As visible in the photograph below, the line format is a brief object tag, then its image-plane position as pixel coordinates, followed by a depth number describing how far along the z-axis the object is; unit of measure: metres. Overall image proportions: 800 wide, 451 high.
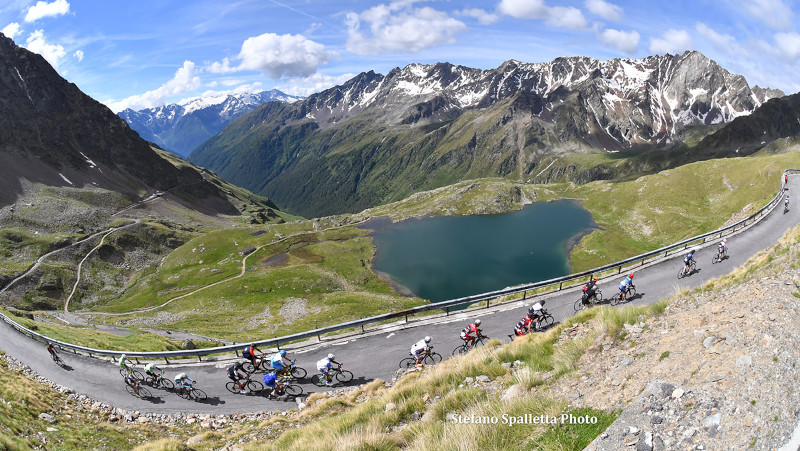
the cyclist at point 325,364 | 20.06
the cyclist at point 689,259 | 30.59
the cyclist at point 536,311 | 21.17
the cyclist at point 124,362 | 23.61
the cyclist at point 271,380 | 19.67
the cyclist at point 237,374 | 21.44
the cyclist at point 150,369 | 23.05
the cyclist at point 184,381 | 22.03
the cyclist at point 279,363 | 19.98
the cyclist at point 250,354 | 22.12
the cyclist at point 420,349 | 19.66
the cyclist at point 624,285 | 25.77
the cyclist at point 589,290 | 25.14
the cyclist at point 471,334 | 21.19
